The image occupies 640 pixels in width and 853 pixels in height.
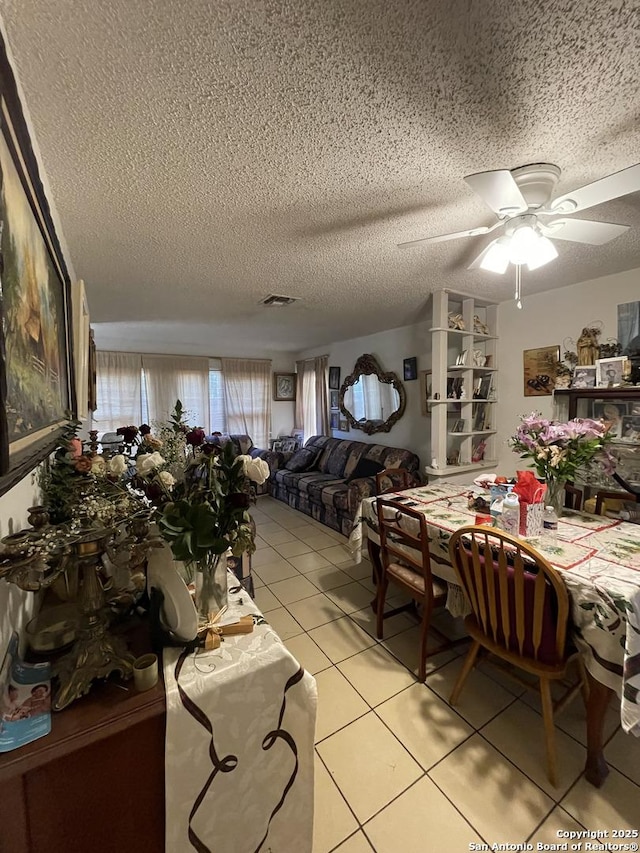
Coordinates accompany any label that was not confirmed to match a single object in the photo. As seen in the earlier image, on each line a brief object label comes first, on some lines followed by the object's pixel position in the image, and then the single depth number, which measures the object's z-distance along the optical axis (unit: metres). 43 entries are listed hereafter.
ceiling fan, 1.11
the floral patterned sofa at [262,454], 5.14
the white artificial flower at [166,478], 0.84
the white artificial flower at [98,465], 0.97
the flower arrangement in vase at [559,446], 1.72
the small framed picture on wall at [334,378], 5.25
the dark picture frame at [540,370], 2.89
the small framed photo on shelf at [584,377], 2.57
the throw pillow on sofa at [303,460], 4.97
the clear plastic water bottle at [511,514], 1.64
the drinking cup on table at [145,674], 0.74
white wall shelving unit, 2.87
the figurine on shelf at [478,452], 3.32
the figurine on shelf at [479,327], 3.17
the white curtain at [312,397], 5.49
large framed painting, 0.63
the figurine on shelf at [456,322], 2.96
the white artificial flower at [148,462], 0.85
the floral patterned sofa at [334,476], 3.72
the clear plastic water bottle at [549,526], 1.58
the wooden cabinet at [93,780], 0.59
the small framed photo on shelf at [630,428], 2.39
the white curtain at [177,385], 5.02
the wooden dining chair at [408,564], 1.70
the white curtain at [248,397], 5.60
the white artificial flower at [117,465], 0.90
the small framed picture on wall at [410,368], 4.02
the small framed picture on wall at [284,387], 6.07
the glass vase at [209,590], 0.97
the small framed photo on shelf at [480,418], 3.31
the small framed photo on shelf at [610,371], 2.38
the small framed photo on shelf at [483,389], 3.24
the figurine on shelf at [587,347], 2.61
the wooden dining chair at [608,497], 2.00
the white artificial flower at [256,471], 0.92
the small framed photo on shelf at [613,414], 2.48
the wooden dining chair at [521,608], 1.24
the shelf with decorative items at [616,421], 2.39
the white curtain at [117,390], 4.62
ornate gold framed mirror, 4.31
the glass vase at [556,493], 1.84
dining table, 1.10
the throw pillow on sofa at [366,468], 4.07
